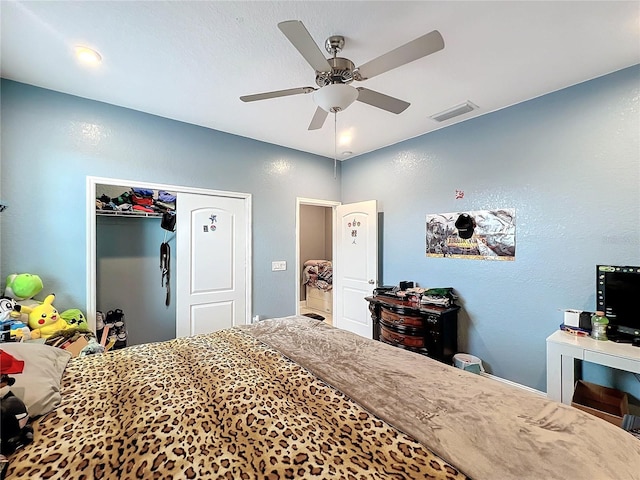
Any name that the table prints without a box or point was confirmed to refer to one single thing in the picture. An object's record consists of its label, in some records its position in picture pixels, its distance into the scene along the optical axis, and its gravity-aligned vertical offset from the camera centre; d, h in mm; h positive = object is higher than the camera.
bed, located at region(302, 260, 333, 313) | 5586 -928
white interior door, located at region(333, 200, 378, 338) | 3779 -354
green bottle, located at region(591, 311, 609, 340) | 2062 -651
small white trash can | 2719 -1236
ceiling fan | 1360 +996
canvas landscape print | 2721 +46
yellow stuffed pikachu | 2121 -624
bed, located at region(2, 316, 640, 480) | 830 -684
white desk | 1847 -816
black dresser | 2830 -948
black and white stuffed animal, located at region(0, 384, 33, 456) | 857 -606
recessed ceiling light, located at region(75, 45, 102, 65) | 1902 +1324
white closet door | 3172 -278
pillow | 1027 -576
